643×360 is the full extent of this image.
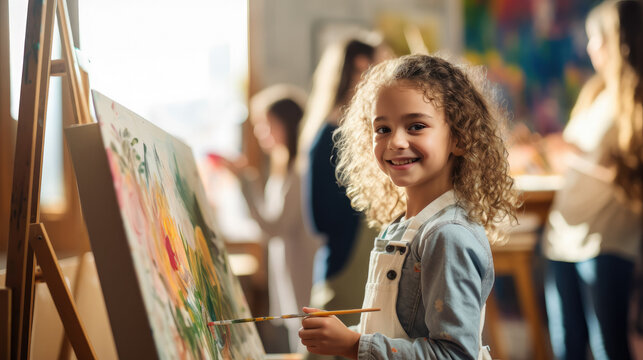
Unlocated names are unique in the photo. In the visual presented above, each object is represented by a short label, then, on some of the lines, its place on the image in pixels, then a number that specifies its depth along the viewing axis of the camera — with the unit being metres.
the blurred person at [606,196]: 1.73
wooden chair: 2.37
